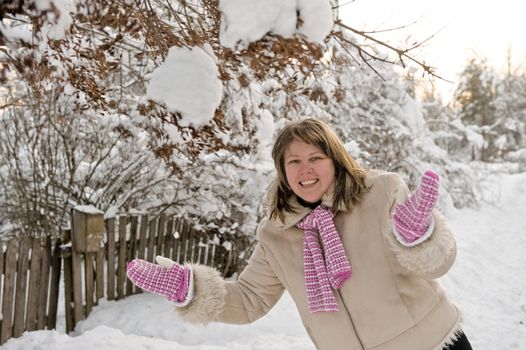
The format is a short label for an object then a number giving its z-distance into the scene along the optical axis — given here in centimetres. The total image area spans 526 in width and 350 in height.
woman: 175
